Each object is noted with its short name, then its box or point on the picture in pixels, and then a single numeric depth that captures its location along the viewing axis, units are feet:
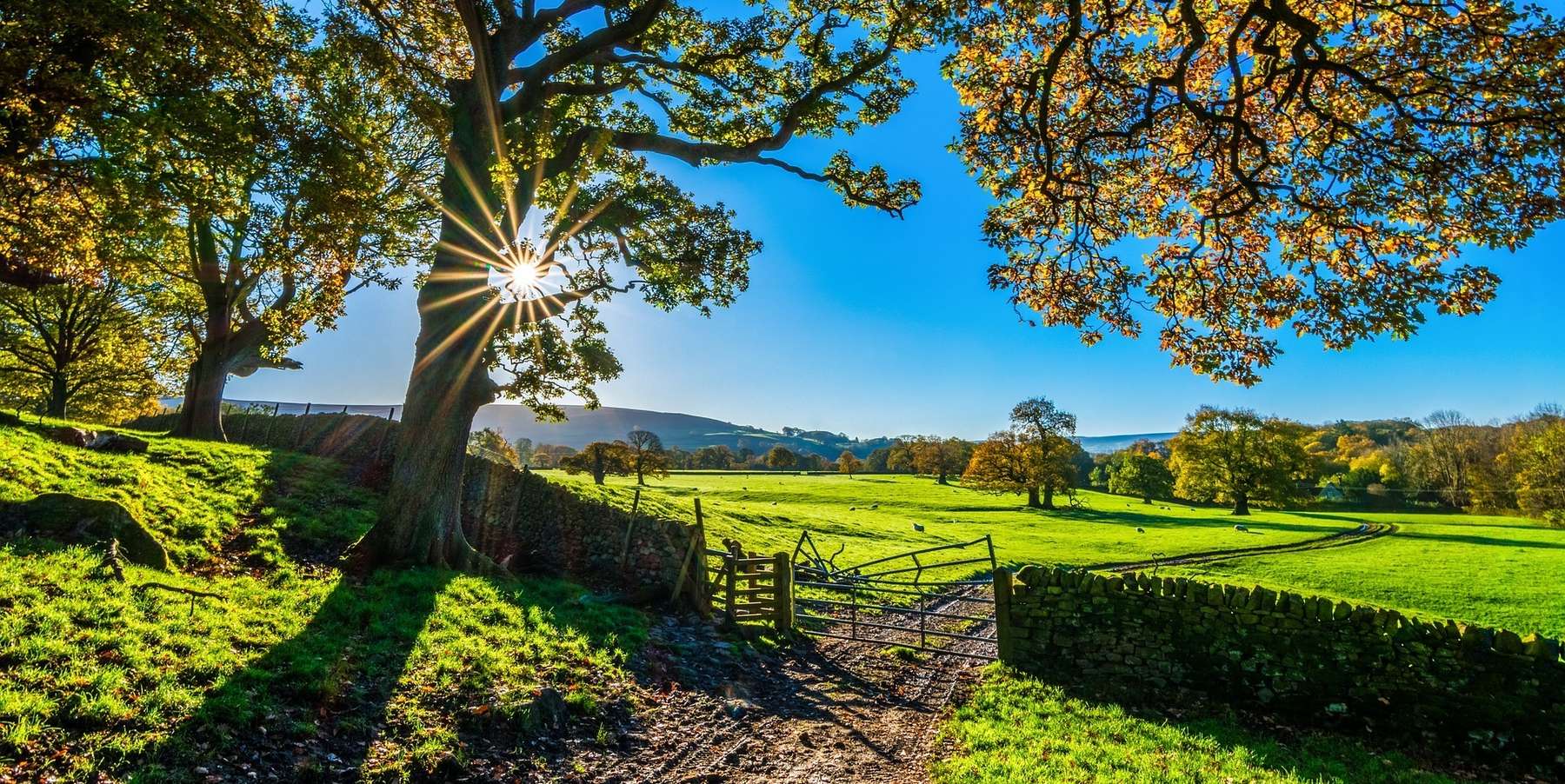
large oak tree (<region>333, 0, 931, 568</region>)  39.65
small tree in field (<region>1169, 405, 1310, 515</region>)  196.24
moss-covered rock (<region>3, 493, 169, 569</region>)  28.17
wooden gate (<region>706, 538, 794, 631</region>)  42.93
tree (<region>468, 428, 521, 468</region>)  176.27
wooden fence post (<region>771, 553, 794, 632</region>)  43.06
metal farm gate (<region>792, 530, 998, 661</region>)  43.42
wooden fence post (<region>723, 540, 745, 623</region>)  41.45
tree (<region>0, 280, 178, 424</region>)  97.40
